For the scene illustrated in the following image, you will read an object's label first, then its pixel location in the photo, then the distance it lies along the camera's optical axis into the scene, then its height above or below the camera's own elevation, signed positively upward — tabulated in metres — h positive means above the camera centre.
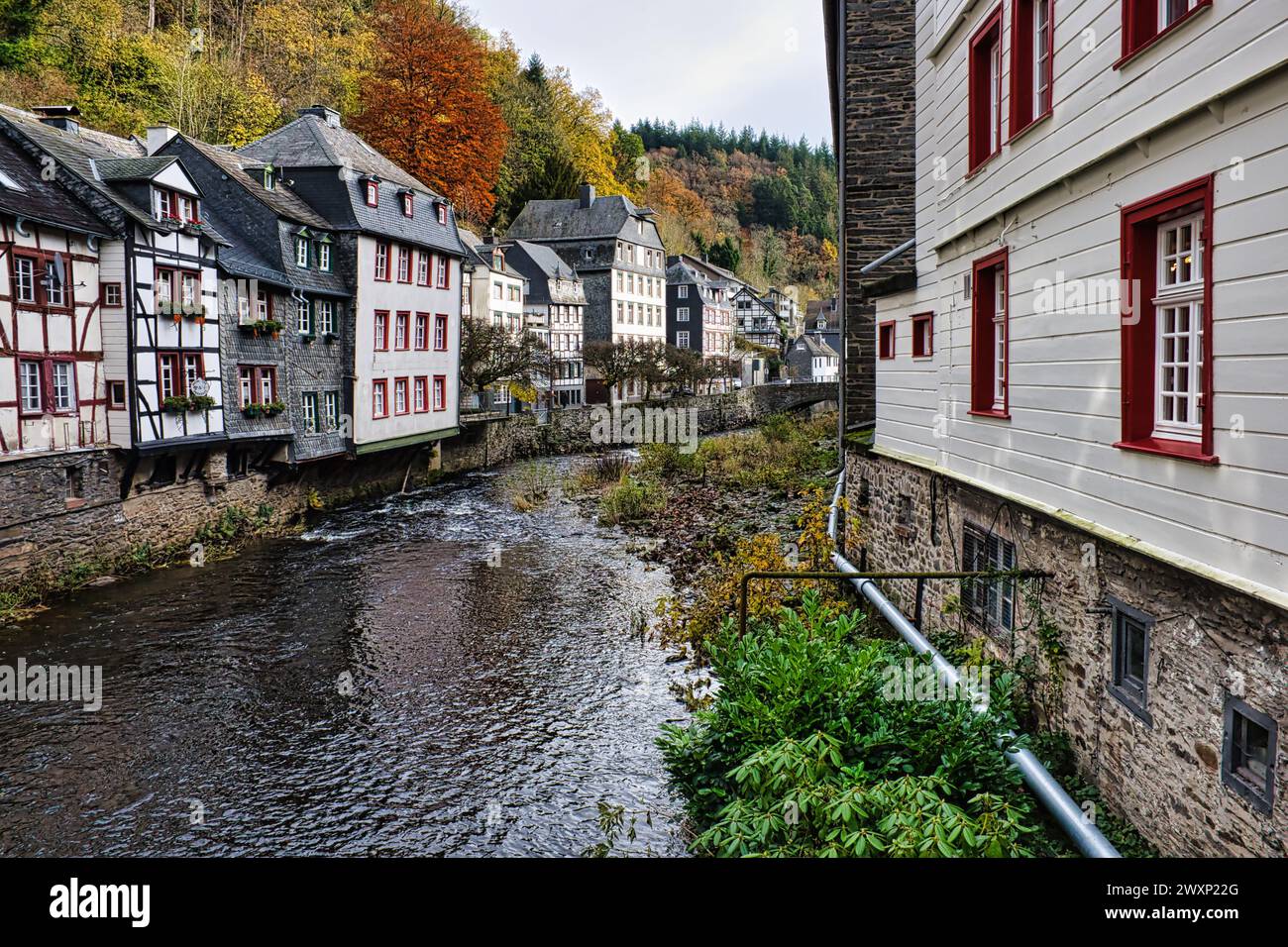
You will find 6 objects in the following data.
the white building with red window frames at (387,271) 28.19 +4.20
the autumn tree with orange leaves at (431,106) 45.12 +14.45
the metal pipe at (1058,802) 5.32 -2.43
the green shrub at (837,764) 4.93 -2.19
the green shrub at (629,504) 25.53 -2.84
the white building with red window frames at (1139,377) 4.64 +0.12
